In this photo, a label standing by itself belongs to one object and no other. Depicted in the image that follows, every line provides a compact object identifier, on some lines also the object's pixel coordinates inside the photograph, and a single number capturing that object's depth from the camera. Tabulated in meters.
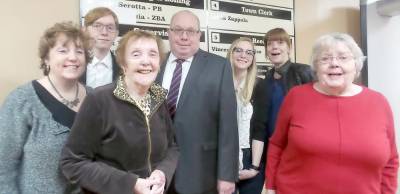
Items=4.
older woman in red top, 1.63
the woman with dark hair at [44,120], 1.47
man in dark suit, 1.85
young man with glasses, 2.04
